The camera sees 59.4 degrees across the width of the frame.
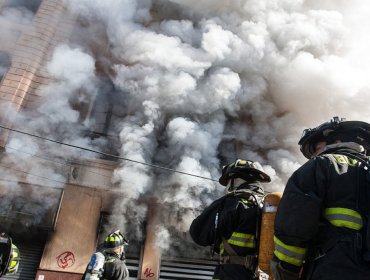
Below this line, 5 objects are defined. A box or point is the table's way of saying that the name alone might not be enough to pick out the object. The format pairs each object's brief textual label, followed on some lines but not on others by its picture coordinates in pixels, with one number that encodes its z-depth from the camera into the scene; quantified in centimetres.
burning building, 844
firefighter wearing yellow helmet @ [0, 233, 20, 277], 452
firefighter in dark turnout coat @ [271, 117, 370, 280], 159
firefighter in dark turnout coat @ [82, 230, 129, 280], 409
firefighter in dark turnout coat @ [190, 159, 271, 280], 244
